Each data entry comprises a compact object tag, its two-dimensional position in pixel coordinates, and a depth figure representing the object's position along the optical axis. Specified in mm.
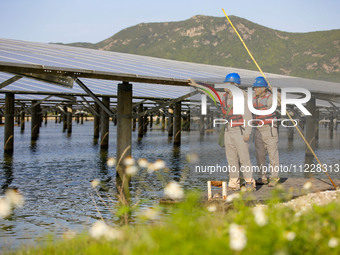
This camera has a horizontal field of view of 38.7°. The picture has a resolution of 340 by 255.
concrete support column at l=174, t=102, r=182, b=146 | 29484
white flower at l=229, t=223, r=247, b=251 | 3439
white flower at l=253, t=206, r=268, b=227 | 4027
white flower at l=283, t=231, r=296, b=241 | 4000
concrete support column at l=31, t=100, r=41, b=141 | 32156
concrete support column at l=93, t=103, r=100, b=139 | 34606
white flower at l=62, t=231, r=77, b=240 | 6852
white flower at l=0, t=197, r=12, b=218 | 4586
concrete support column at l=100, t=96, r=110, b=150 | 25244
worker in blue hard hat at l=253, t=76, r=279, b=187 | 10391
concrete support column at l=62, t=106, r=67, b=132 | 47906
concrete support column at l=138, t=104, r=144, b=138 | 38844
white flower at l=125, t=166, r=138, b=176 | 5209
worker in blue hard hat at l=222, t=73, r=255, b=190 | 9648
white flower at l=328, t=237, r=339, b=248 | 3889
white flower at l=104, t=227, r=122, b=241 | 4406
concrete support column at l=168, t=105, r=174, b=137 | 33669
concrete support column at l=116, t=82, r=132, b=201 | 14266
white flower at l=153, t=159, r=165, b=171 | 5264
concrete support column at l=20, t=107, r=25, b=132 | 45441
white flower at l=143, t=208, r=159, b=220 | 4493
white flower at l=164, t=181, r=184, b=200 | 4609
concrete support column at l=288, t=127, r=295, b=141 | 36488
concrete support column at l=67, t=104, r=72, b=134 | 38688
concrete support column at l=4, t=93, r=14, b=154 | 22734
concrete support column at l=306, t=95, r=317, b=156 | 15727
